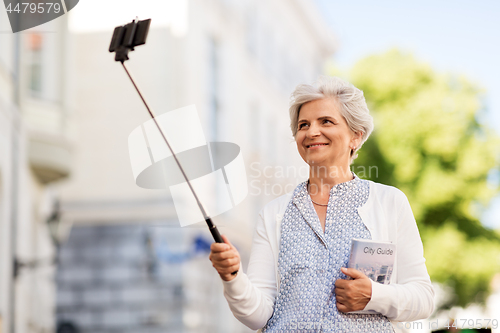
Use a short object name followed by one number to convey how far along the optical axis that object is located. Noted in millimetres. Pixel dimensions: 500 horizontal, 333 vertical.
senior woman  2424
